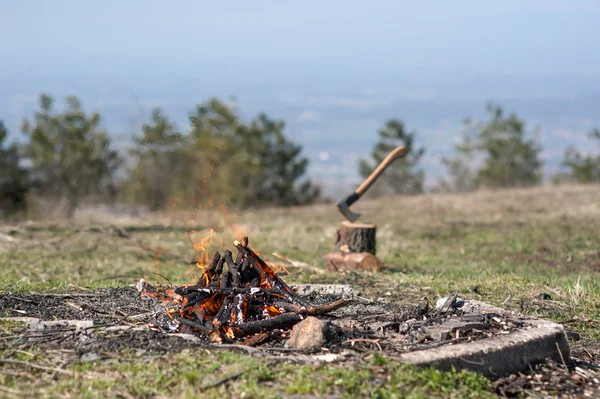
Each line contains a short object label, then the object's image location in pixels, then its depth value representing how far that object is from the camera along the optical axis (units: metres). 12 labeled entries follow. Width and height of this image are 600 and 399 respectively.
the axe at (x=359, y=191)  10.11
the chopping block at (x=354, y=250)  9.50
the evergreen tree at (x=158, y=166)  20.53
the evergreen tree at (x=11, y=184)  20.77
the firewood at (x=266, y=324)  5.15
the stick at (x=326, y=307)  5.43
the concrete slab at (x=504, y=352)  4.60
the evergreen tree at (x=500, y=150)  39.50
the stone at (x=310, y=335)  4.89
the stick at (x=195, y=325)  5.20
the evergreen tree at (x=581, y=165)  38.94
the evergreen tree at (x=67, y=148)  22.42
